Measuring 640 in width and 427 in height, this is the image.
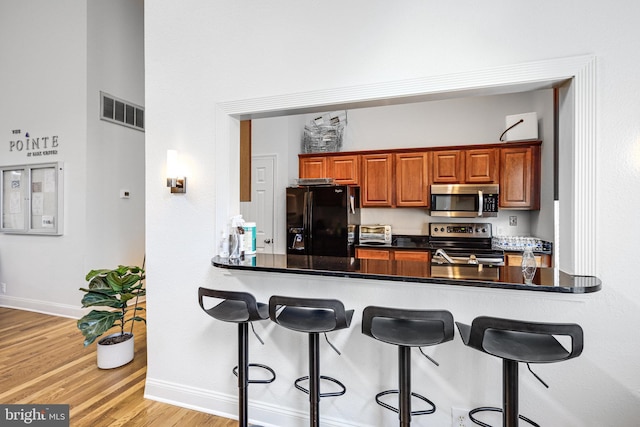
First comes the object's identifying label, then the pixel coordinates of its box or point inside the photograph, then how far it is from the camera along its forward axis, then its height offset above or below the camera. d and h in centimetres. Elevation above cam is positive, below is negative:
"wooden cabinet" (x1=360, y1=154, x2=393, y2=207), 429 +43
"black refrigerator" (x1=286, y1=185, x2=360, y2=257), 393 -11
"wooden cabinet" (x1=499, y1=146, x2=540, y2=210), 378 +41
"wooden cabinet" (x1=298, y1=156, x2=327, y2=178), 453 +64
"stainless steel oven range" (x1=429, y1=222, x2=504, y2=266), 391 -35
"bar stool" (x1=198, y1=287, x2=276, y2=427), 162 -55
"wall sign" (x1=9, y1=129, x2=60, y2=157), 395 +86
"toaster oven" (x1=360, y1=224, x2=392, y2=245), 422 -31
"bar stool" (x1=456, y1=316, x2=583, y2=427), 114 -53
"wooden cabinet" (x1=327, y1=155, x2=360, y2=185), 442 +60
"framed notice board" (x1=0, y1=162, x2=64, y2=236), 392 +16
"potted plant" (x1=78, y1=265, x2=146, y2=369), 251 -77
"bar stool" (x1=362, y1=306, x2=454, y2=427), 129 -52
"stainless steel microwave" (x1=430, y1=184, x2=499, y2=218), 388 +15
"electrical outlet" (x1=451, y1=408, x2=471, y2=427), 165 -107
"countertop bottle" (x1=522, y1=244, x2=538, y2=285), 152 -26
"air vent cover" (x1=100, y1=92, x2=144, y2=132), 398 +131
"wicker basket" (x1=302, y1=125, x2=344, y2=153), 462 +107
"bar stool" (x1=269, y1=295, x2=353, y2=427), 142 -52
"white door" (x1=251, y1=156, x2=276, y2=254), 462 +18
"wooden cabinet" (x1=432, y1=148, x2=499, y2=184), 393 +57
